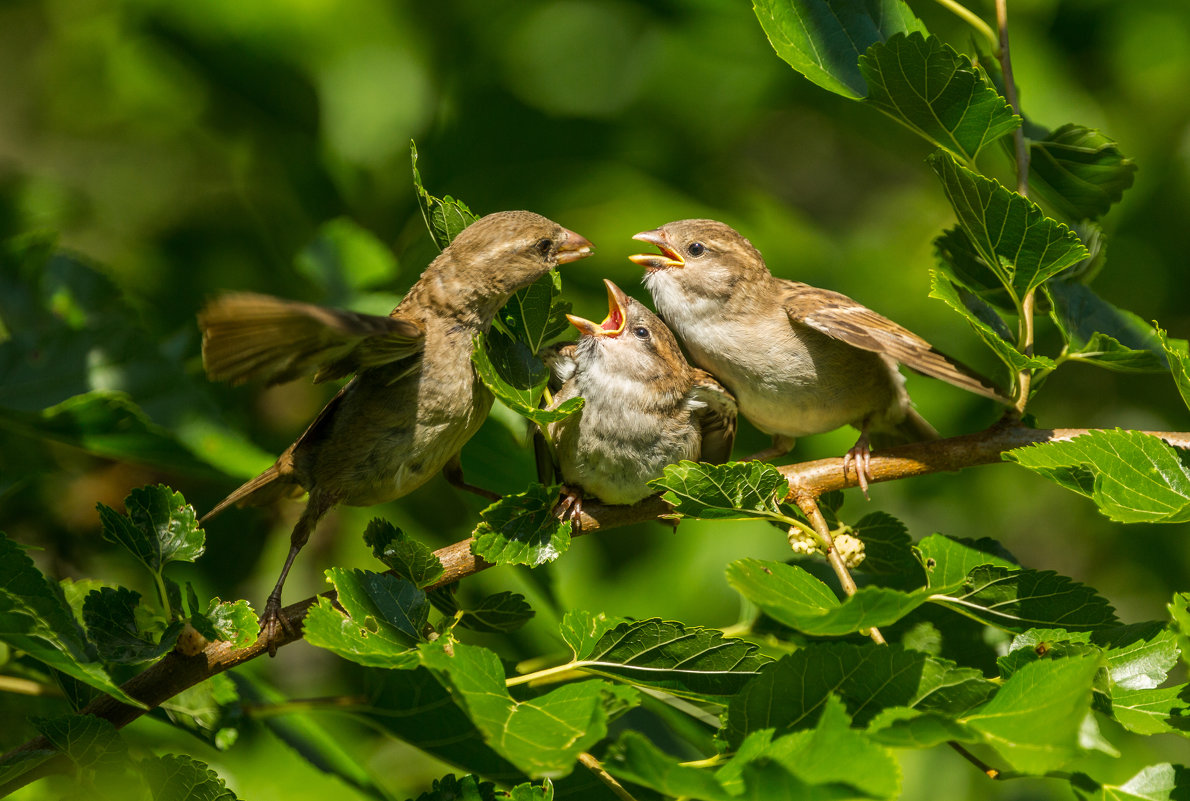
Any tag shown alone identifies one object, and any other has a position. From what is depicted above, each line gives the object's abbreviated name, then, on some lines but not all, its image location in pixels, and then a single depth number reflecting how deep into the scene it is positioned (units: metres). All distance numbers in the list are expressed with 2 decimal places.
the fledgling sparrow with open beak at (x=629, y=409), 5.80
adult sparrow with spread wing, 5.71
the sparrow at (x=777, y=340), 6.89
